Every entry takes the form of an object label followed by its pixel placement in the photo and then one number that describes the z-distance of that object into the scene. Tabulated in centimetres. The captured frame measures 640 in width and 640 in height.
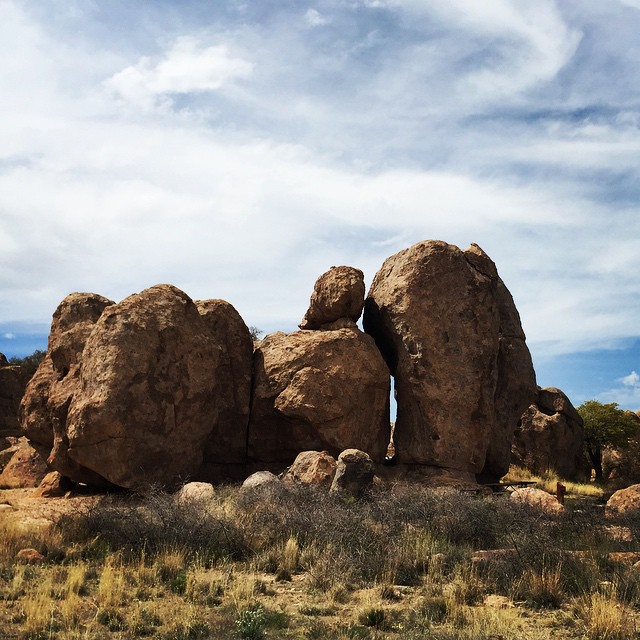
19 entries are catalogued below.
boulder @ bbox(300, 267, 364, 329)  1919
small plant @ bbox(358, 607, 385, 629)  786
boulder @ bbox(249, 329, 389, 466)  1797
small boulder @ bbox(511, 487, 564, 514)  1431
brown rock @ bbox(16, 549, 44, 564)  1021
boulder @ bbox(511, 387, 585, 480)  2814
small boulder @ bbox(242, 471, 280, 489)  1464
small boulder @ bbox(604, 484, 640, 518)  1454
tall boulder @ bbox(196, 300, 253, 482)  1888
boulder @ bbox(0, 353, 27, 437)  3303
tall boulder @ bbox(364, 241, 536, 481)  1859
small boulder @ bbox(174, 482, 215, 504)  1425
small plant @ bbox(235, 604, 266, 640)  724
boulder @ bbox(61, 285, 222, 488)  1619
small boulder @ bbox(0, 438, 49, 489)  2083
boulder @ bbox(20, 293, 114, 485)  1845
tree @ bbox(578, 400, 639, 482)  3139
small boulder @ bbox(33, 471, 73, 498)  1800
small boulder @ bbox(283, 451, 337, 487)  1507
